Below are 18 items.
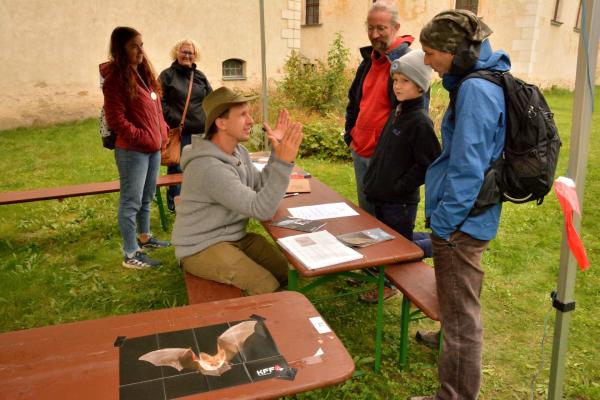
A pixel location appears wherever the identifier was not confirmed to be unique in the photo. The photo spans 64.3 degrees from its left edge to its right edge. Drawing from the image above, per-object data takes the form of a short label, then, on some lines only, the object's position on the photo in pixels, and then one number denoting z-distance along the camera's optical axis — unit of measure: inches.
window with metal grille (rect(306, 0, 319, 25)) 713.0
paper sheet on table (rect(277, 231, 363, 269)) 93.0
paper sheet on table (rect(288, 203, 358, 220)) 120.5
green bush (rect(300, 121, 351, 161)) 305.4
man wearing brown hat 106.3
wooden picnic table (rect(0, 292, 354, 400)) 56.7
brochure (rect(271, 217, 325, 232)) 110.6
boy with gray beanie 114.0
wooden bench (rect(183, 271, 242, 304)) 105.5
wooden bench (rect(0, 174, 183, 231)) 174.7
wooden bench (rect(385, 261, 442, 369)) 97.1
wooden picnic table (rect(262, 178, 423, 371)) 92.8
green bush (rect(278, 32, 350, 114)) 380.5
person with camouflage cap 76.5
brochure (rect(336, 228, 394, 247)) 103.0
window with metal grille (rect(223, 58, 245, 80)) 489.1
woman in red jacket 140.6
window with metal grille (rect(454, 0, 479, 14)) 692.7
